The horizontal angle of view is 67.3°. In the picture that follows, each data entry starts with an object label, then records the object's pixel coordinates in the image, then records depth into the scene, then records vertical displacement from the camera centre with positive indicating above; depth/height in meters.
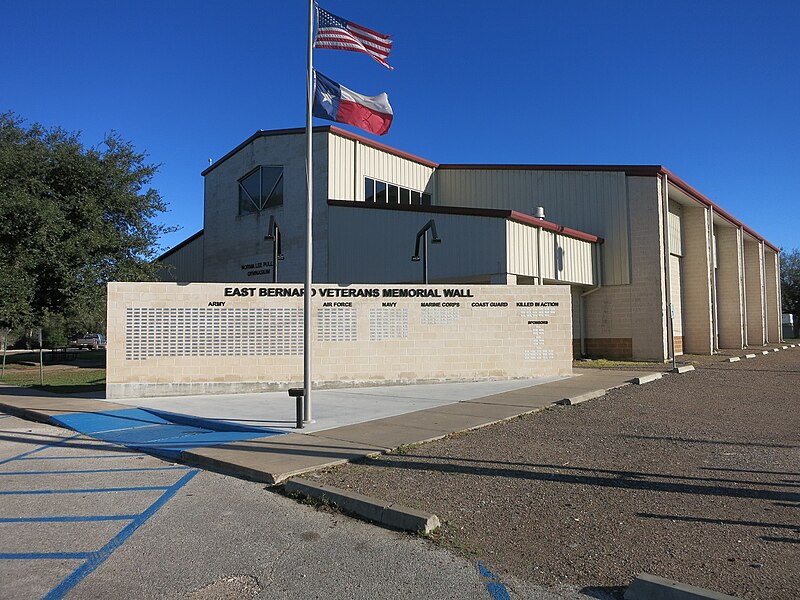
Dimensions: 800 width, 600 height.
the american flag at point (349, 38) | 10.95 +5.47
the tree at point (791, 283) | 67.19 +5.18
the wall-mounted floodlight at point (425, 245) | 17.34 +2.70
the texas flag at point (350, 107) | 10.85 +4.21
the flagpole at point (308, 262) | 10.38 +1.27
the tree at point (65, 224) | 22.08 +4.56
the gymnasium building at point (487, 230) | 21.72 +4.28
